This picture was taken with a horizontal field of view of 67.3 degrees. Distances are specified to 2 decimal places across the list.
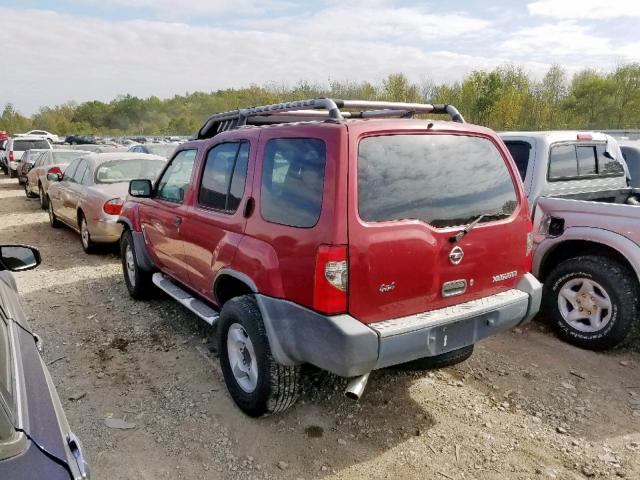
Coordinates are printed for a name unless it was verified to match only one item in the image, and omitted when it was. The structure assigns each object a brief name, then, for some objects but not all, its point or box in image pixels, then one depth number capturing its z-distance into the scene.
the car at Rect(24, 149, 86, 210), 12.47
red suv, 2.54
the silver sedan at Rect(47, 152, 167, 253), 7.09
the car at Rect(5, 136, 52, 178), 21.08
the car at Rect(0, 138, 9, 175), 24.08
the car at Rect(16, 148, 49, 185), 17.51
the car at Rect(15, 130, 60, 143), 45.79
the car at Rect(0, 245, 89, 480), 1.25
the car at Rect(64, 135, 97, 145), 40.89
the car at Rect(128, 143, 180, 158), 14.61
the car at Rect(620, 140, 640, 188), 6.50
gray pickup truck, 4.04
